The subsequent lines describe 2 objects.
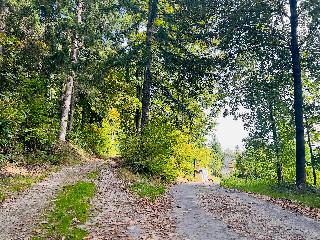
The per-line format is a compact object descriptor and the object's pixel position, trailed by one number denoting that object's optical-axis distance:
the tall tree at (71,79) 19.77
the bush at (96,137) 26.26
